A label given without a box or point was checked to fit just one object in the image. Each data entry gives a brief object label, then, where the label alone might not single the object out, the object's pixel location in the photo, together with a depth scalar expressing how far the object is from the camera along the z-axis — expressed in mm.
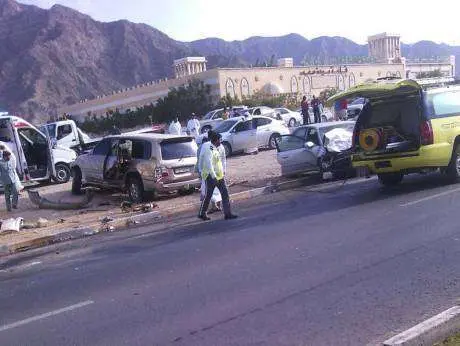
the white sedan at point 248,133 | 24812
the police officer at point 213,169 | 11616
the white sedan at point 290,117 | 37375
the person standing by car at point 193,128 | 27200
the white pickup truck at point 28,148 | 18750
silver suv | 14734
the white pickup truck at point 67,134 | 26203
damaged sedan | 15797
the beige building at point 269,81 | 59125
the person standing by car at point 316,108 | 32234
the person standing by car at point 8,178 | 14624
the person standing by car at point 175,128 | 25469
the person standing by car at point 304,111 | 32031
